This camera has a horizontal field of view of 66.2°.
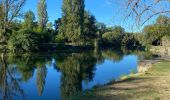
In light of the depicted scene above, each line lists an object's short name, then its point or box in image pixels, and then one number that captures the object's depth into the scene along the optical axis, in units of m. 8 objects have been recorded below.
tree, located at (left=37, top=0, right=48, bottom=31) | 36.71
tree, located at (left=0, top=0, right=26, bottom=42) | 25.26
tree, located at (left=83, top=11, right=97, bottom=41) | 36.42
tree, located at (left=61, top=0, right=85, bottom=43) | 32.31
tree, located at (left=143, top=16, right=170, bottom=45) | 24.24
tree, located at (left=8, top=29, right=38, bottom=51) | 22.51
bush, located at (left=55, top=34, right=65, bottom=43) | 30.56
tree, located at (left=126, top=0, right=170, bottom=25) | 4.08
